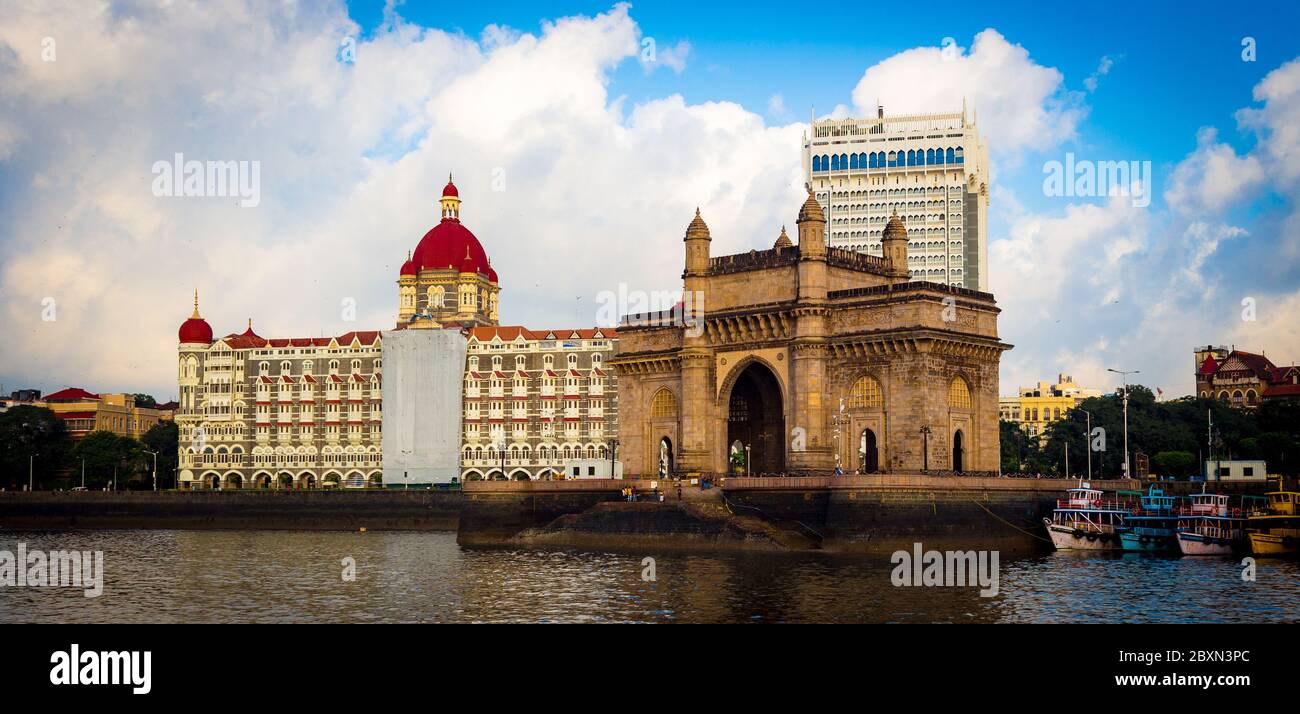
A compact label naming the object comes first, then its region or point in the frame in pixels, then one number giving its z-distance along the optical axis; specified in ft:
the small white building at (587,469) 479.41
